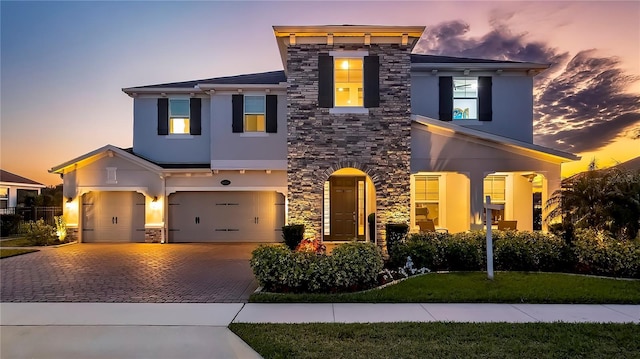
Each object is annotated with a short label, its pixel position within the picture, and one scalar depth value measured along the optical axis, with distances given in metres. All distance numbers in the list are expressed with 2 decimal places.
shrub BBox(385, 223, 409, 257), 10.93
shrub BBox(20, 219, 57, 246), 15.09
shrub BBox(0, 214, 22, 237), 19.55
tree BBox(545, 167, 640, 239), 9.41
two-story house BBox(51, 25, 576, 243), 11.87
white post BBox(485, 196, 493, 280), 8.35
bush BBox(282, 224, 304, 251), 11.18
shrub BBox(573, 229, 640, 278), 8.66
